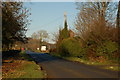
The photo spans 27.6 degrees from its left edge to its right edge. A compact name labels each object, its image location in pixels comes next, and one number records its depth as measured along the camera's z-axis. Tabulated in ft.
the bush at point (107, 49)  97.86
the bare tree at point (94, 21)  101.80
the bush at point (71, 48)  132.12
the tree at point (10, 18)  89.25
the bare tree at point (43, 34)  448.24
